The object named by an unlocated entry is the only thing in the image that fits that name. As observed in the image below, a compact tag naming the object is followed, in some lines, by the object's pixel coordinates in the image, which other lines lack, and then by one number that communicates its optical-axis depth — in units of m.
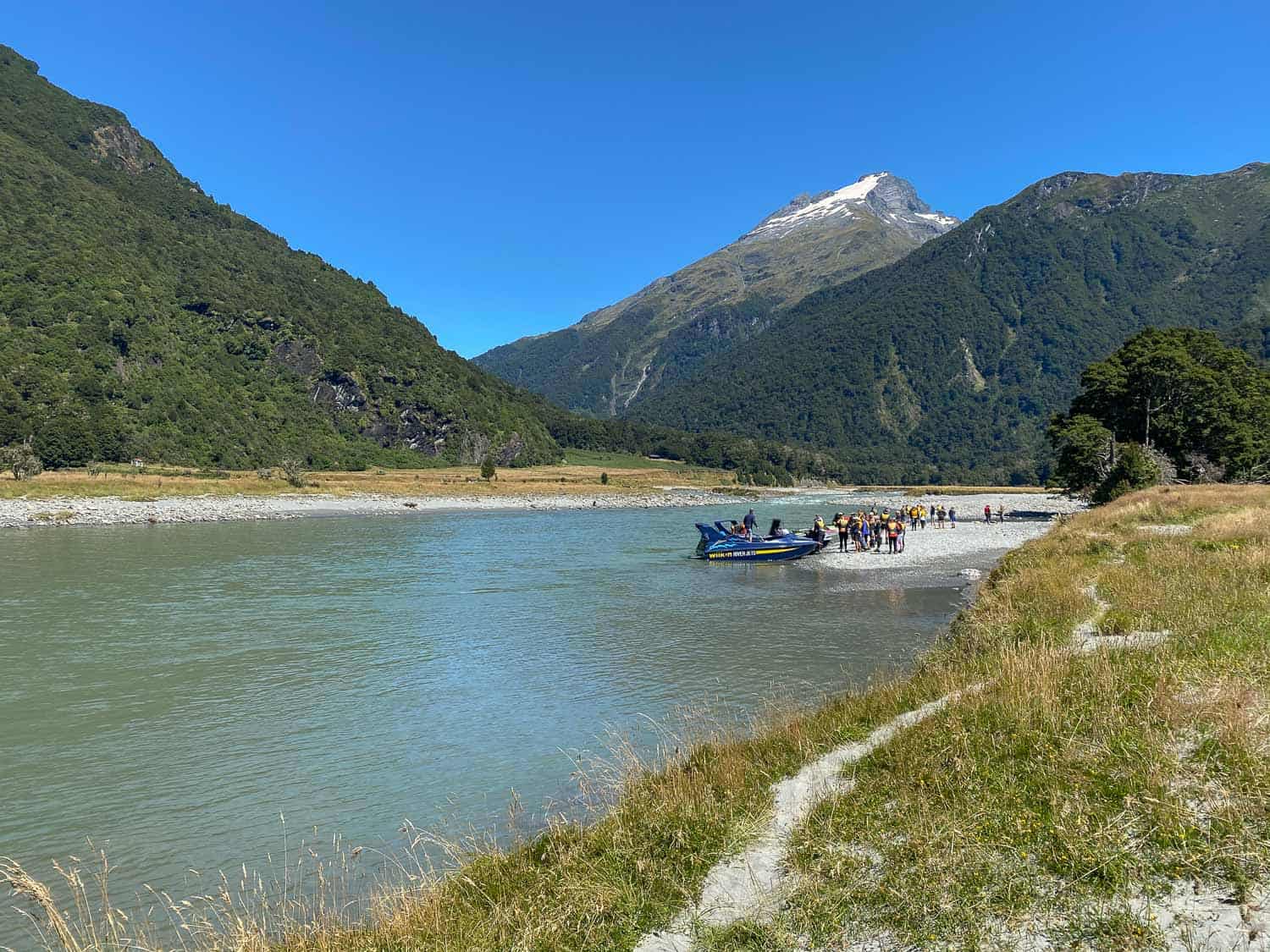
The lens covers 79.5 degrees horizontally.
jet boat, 43.00
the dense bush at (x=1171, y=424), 61.91
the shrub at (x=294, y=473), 98.88
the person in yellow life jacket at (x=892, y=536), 44.66
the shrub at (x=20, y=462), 81.75
